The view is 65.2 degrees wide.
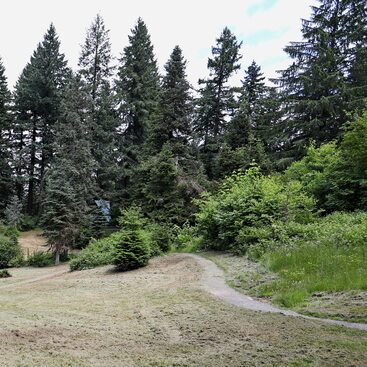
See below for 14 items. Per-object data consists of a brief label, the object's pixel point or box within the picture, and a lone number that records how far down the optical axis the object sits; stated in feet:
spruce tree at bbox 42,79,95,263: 60.29
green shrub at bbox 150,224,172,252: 49.38
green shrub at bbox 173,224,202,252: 48.47
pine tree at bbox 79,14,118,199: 92.99
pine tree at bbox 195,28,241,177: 96.99
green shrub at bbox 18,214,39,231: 91.80
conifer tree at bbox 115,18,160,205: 92.68
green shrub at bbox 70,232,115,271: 44.10
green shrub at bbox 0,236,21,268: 55.57
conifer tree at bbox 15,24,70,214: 106.22
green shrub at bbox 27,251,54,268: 57.93
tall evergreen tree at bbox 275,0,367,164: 70.85
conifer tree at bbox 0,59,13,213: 102.27
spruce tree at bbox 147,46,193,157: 72.28
